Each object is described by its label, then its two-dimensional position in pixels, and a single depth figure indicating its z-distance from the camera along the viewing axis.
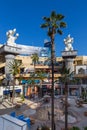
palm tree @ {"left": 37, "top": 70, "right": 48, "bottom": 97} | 30.57
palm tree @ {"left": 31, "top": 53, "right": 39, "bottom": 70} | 37.04
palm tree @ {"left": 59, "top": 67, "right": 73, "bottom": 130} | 13.93
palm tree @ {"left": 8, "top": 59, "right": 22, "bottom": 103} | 24.27
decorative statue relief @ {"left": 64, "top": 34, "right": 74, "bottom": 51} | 36.80
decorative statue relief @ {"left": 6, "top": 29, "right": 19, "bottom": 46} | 34.96
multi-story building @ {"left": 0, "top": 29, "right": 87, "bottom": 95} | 31.31
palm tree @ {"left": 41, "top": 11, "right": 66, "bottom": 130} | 12.98
